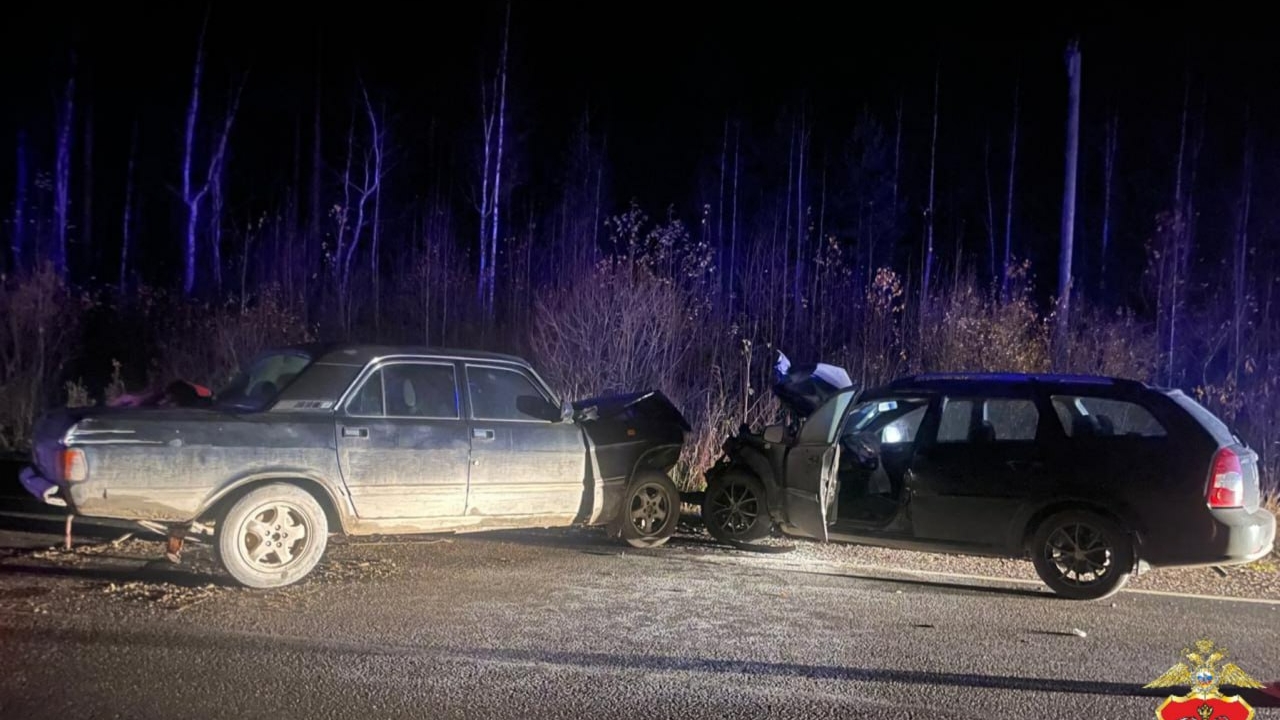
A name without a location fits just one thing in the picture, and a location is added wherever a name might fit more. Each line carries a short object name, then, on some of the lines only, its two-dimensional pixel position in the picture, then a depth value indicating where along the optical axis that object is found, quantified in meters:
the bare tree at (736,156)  31.15
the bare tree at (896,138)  31.85
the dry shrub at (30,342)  13.74
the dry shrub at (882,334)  13.82
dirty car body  6.31
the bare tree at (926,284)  13.94
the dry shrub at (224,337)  14.24
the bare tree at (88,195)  32.59
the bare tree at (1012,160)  30.33
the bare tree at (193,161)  26.73
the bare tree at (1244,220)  23.81
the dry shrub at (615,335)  13.16
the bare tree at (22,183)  30.45
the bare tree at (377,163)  28.81
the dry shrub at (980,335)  13.23
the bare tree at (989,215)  33.81
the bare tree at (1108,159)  31.39
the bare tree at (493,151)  25.97
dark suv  6.71
